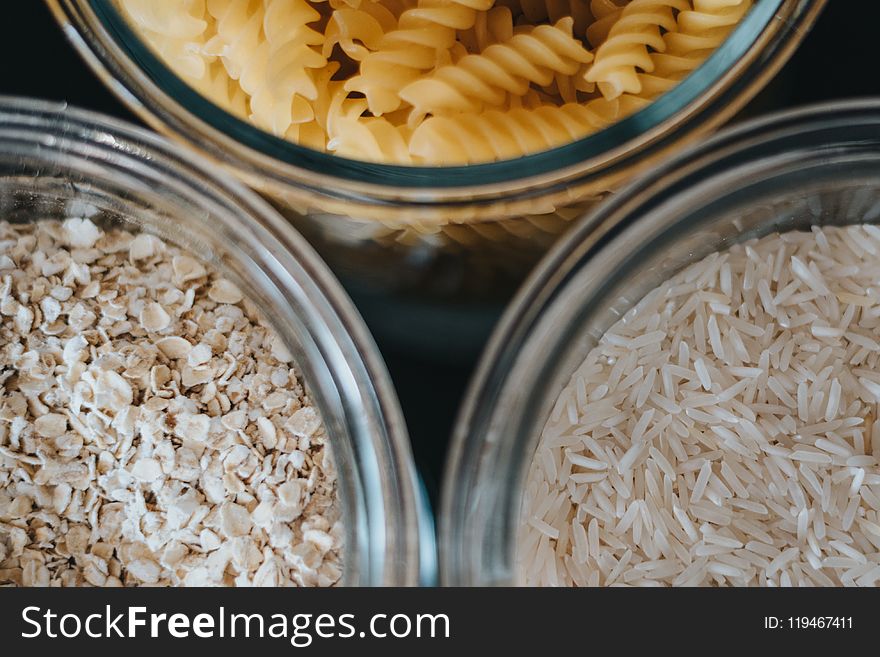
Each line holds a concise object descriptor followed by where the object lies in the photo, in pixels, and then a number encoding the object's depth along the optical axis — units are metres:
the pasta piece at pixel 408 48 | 0.27
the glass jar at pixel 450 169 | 0.26
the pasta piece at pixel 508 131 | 0.27
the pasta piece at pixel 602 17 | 0.27
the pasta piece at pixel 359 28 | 0.27
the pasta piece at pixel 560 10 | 0.28
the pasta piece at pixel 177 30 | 0.27
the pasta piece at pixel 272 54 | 0.27
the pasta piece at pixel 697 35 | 0.27
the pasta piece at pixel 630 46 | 0.26
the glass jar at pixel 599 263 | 0.28
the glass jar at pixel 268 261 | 0.28
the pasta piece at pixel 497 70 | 0.27
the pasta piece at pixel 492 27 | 0.28
